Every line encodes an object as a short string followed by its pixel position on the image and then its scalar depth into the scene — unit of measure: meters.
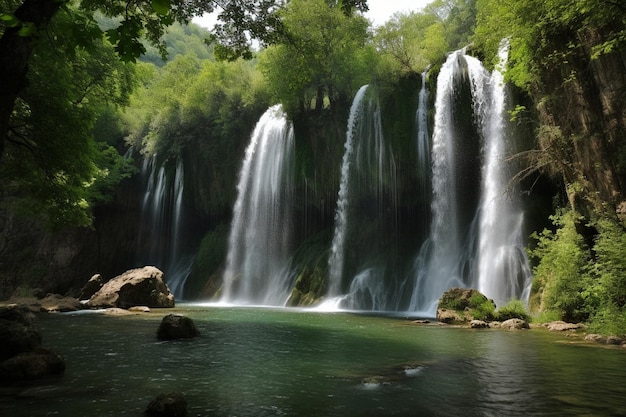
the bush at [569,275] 12.70
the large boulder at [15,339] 7.02
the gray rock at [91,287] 23.47
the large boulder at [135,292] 19.81
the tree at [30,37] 3.08
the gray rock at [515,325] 12.72
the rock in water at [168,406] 4.45
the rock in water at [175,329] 10.32
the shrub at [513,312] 14.07
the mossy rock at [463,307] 14.52
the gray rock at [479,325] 13.09
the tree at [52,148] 8.86
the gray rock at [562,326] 12.10
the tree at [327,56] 25.92
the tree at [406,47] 25.69
